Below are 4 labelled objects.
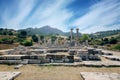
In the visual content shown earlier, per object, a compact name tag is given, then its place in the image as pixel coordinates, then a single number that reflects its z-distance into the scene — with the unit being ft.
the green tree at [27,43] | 76.13
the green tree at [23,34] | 120.84
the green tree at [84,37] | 114.64
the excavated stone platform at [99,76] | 9.66
